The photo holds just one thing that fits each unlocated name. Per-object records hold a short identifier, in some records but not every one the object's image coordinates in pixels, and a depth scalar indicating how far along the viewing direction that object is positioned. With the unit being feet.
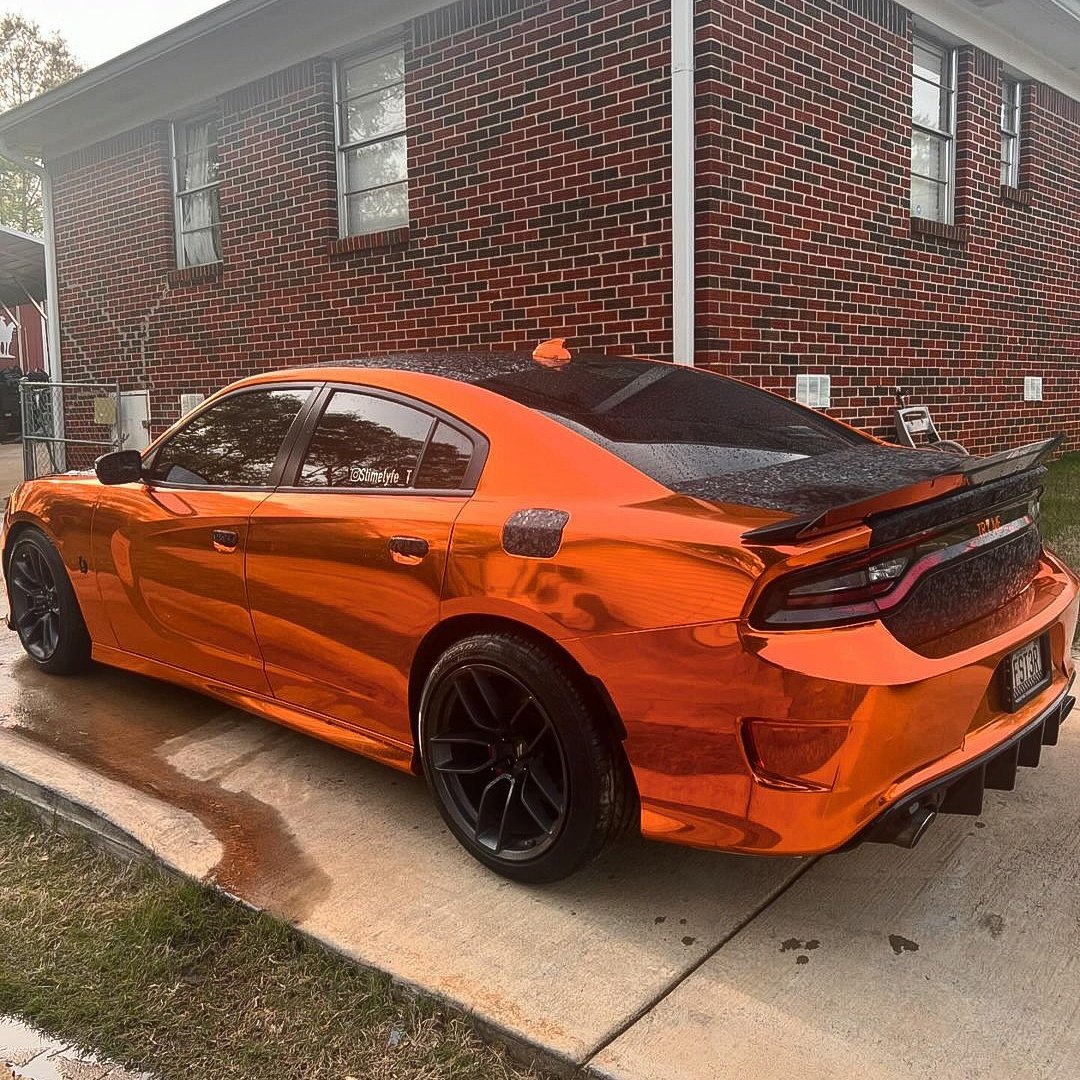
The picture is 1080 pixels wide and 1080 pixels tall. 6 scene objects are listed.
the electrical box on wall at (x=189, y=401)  32.21
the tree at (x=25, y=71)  113.80
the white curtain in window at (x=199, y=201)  31.81
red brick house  20.70
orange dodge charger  7.11
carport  50.30
